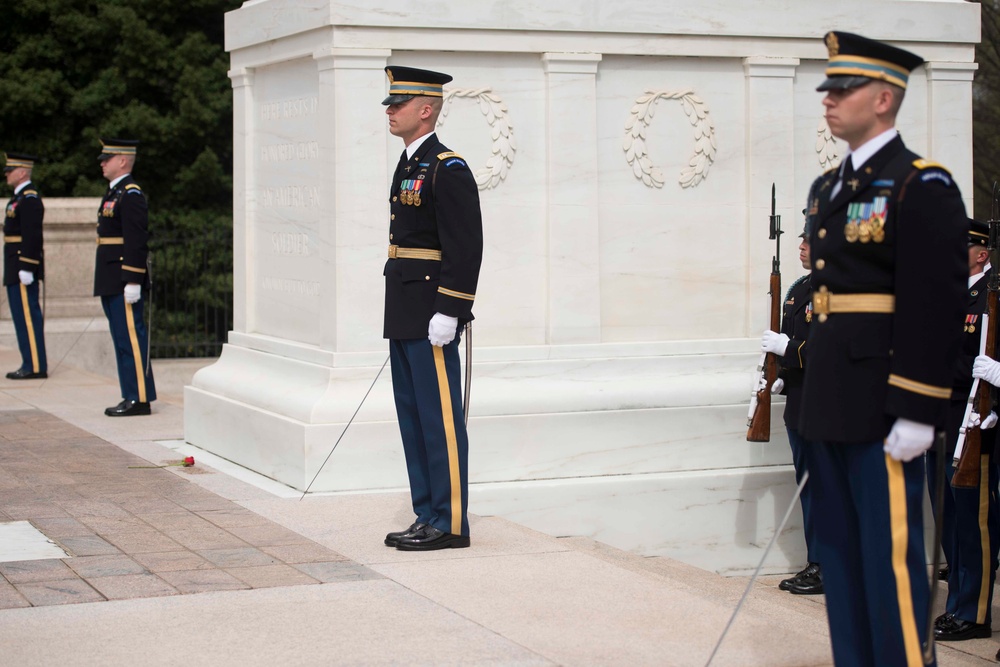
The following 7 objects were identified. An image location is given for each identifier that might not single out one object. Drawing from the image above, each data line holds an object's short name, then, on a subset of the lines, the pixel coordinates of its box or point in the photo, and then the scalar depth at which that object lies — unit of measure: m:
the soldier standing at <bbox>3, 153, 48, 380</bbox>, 24.25
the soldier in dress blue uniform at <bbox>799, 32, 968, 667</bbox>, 7.16
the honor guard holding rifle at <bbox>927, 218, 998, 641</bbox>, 12.49
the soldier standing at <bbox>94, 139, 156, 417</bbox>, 19.86
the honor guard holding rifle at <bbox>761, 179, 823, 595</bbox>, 12.69
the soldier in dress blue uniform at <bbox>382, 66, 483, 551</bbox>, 11.37
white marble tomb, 14.49
